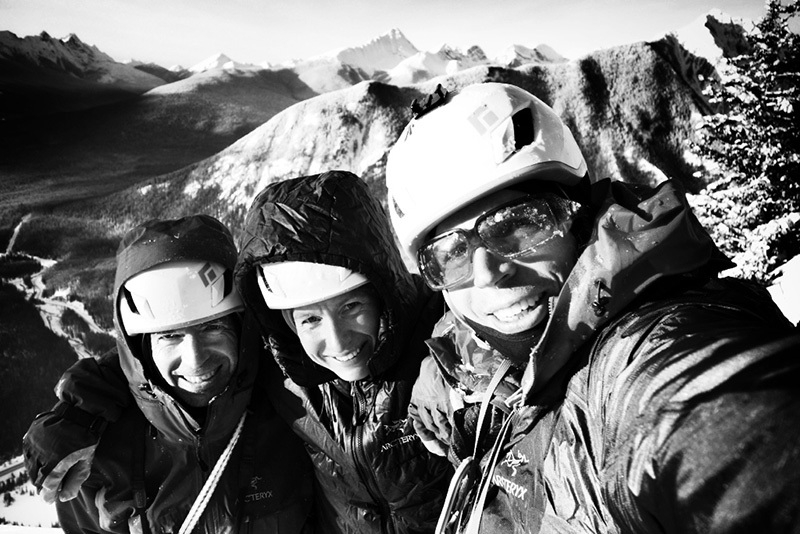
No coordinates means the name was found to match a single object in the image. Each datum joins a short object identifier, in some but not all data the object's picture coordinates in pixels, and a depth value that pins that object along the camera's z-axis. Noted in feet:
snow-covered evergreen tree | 23.15
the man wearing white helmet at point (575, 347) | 1.03
